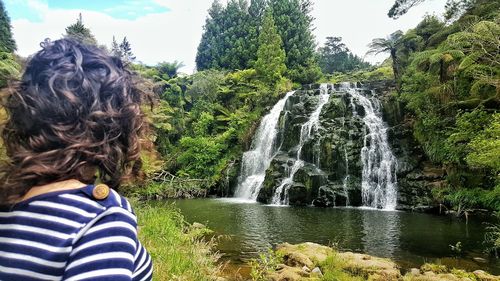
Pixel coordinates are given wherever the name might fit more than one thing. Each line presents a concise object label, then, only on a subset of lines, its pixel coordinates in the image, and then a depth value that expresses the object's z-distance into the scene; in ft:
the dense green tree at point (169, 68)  120.57
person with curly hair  2.68
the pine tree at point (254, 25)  120.16
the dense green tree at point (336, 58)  146.41
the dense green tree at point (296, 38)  108.37
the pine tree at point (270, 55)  100.94
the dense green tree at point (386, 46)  70.59
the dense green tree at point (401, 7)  66.64
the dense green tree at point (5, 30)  98.32
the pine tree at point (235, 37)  122.11
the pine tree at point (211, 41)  133.53
